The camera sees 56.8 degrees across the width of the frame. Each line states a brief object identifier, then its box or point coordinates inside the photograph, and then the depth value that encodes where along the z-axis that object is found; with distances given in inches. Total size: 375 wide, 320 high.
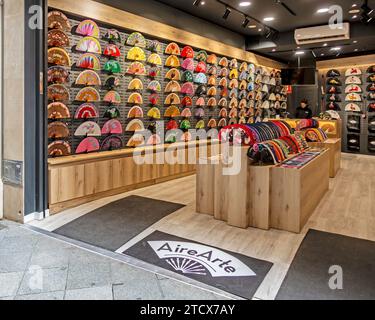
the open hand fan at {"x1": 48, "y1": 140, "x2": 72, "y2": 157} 182.5
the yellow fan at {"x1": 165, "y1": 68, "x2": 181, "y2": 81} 257.8
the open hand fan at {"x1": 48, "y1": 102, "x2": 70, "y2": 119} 181.0
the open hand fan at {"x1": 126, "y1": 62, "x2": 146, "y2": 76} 225.1
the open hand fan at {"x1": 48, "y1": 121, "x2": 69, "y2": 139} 182.4
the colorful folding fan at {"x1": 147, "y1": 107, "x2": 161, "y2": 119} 244.4
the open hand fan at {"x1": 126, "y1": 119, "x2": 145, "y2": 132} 229.8
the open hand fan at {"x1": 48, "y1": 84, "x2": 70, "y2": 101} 180.5
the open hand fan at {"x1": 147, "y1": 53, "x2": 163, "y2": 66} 238.9
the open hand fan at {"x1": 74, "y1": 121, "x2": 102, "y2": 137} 197.5
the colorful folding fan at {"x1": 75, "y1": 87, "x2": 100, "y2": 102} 195.9
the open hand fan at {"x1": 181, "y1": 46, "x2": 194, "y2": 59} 268.4
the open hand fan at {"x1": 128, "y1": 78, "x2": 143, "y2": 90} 226.7
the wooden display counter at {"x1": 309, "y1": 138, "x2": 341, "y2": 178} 256.5
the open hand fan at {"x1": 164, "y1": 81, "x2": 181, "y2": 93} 259.4
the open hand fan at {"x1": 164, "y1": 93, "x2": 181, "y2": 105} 259.6
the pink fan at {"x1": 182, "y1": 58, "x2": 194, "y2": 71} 271.1
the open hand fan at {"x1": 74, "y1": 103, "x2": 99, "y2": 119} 195.9
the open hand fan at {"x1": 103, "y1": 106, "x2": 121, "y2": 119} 213.6
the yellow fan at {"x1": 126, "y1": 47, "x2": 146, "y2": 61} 223.9
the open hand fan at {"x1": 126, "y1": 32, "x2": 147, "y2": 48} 222.5
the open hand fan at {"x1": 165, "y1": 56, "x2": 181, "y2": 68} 255.6
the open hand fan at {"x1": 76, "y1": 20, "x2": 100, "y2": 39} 191.7
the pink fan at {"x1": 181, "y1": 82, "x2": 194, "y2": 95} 272.5
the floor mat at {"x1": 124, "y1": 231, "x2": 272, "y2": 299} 104.5
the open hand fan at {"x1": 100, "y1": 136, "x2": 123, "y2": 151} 213.8
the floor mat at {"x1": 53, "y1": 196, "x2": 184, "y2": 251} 139.0
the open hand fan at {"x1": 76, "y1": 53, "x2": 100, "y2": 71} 194.5
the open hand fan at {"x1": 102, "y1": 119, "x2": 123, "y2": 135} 212.8
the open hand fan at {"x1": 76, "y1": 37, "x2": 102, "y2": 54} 193.5
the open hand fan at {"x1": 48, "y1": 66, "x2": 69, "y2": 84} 179.1
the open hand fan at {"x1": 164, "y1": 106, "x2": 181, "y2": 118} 260.2
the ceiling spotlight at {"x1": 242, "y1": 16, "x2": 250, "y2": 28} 283.4
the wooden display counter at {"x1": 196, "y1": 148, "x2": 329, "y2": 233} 149.6
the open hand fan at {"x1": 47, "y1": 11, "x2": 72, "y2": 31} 177.0
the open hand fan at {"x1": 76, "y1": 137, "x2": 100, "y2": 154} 196.9
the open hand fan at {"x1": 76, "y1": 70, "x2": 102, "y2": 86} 195.6
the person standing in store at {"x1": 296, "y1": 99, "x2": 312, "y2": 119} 452.4
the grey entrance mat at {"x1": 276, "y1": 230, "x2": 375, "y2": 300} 98.2
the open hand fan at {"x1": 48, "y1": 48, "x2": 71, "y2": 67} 178.0
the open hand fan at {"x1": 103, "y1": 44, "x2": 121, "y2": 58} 208.4
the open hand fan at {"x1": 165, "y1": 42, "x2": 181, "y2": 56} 254.2
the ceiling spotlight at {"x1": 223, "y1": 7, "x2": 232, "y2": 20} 251.2
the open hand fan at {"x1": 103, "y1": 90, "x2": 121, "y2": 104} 211.5
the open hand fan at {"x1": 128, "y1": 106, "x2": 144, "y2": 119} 229.5
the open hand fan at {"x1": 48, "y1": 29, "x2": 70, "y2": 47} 177.5
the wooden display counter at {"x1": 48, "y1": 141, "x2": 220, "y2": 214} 173.9
